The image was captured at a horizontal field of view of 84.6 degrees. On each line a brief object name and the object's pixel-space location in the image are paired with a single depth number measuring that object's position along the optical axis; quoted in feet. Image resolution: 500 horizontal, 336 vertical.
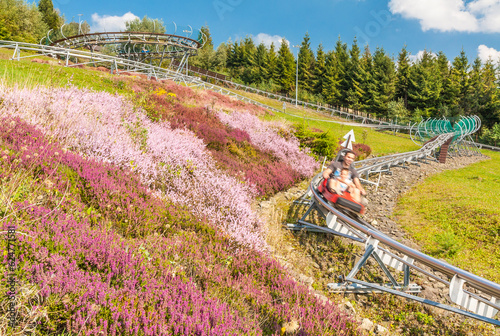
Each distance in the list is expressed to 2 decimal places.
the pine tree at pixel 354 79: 182.09
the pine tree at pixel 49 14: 233.35
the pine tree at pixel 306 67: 217.36
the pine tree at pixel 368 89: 175.83
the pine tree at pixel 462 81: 161.59
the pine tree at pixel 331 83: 199.41
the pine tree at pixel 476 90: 155.74
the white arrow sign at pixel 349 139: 29.99
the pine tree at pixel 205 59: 244.83
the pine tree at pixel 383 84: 172.45
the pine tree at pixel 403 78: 181.37
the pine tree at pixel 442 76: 165.82
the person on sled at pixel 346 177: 21.22
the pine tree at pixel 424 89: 165.99
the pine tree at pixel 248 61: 240.94
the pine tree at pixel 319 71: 209.46
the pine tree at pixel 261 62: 228.22
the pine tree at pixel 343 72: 197.67
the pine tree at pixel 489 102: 150.00
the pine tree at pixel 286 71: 216.13
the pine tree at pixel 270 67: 225.17
